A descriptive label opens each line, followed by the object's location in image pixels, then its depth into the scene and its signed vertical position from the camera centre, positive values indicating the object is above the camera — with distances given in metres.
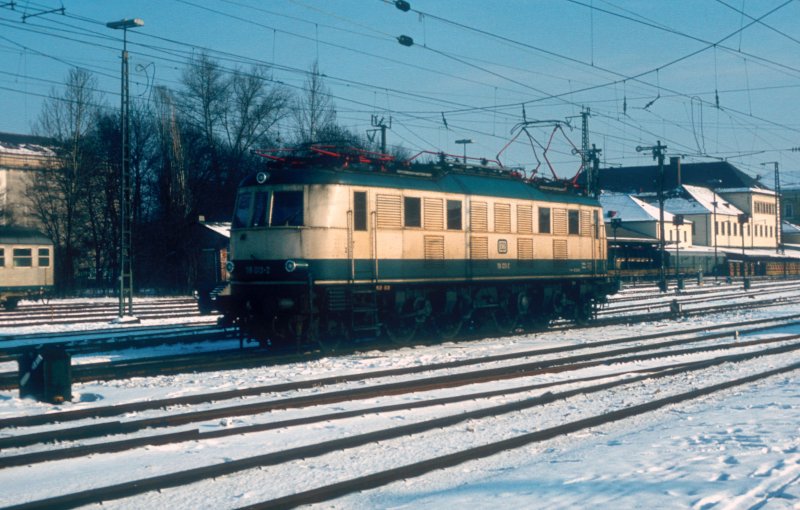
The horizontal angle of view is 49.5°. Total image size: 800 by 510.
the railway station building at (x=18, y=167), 63.47 +9.80
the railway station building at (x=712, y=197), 98.31 +10.35
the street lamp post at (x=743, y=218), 71.44 +5.26
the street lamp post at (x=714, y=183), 118.10 +13.49
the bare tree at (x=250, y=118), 57.06 +11.16
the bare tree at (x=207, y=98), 55.88 +12.21
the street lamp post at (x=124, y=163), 27.44 +4.00
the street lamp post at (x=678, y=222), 48.50 +3.74
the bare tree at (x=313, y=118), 56.62 +11.02
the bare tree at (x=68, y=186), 54.28 +6.59
